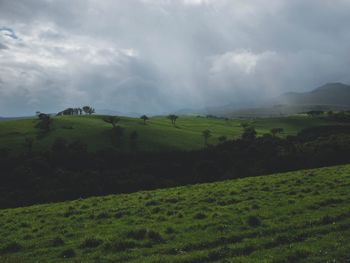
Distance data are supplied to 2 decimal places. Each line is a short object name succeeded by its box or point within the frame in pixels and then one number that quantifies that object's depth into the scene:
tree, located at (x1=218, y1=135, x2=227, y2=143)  167.27
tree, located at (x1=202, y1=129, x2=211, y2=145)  172.25
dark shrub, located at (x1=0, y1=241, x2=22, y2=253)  20.27
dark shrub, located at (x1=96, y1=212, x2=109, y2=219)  27.07
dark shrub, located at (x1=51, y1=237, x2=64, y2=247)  20.62
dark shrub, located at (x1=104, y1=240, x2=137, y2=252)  18.67
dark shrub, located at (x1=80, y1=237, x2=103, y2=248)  19.58
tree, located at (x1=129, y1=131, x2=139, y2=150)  152.25
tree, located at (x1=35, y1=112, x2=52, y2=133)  172.50
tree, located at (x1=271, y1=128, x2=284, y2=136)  191.62
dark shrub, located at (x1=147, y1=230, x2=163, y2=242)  19.71
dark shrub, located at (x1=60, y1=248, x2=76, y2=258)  18.27
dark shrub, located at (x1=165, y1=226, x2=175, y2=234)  20.92
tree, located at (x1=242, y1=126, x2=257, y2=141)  158.00
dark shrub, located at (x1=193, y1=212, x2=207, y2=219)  24.17
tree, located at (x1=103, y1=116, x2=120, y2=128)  193.85
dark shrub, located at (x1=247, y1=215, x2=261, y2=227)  20.98
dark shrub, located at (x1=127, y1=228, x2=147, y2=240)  20.31
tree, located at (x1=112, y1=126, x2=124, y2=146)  155.62
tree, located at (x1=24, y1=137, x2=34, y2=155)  141.88
